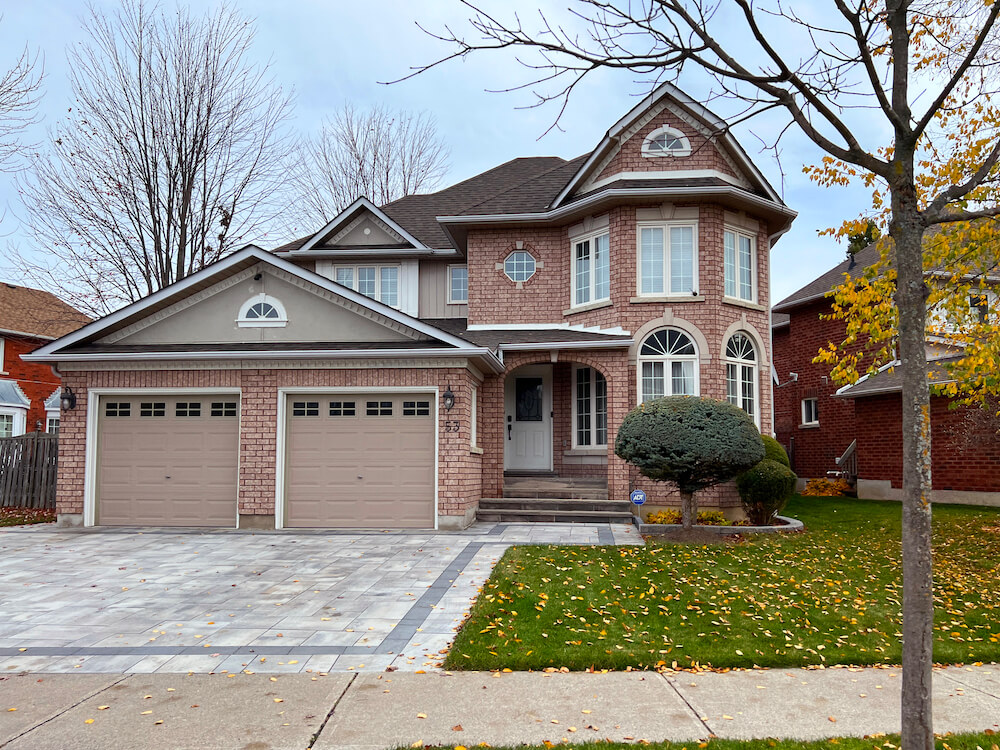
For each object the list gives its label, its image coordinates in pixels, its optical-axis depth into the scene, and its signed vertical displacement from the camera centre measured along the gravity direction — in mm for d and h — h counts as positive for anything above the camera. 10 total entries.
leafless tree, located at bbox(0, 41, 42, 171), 12977 +5973
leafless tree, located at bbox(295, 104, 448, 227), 31109 +11048
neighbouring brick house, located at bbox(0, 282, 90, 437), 27062 +2047
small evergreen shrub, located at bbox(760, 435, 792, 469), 13908 -693
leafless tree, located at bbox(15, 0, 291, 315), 19906 +6930
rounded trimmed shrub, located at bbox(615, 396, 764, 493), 11047 -425
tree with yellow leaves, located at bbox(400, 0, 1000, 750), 3438 +1228
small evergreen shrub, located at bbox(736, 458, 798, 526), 12836 -1276
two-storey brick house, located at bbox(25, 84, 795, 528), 13031 +1154
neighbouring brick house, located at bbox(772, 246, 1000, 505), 15906 -186
